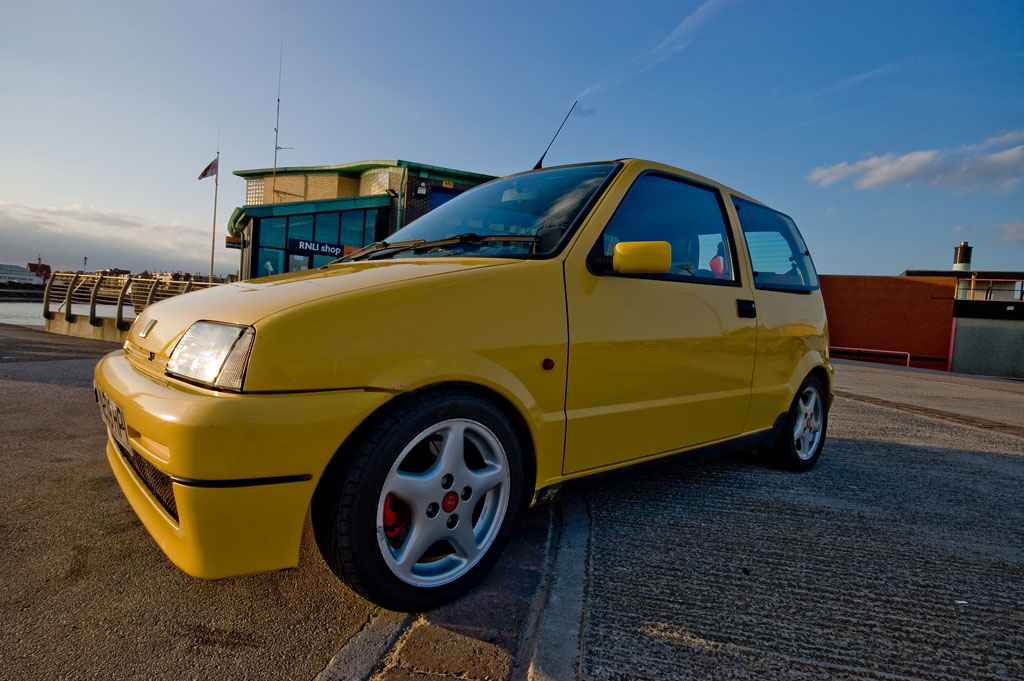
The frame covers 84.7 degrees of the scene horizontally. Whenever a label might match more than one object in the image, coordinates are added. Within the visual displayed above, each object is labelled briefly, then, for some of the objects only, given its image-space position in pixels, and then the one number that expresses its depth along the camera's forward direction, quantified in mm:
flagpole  31028
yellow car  1520
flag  25047
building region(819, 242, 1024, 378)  21594
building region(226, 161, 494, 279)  19516
